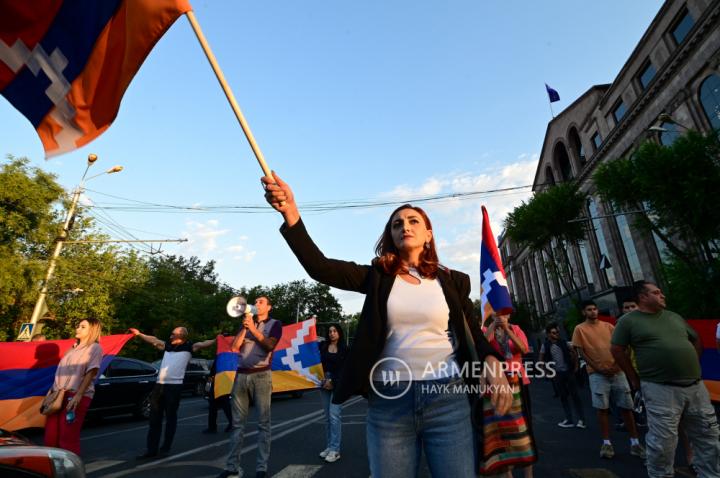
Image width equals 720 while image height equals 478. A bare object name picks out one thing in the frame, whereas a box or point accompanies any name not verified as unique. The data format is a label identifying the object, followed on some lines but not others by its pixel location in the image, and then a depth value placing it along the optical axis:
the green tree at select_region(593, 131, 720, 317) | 15.05
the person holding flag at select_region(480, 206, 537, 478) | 1.87
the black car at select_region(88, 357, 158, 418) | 10.27
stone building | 20.39
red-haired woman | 1.81
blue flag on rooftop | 36.06
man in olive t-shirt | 3.68
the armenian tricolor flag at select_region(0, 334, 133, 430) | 6.30
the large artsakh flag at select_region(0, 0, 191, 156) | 2.63
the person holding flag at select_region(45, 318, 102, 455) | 4.29
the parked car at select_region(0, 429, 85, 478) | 2.18
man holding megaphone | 4.57
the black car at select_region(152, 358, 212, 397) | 18.27
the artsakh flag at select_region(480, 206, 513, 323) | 3.34
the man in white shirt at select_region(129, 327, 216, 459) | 6.11
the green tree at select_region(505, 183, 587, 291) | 31.17
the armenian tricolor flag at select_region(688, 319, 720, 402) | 5.96
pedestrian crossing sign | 11.93
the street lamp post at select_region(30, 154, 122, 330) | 12.70
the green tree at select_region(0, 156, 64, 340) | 16.33
